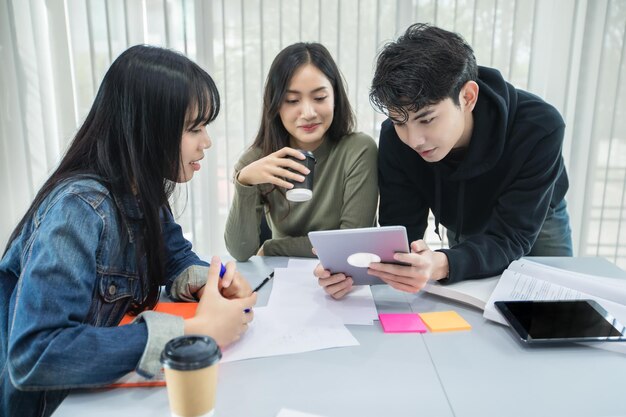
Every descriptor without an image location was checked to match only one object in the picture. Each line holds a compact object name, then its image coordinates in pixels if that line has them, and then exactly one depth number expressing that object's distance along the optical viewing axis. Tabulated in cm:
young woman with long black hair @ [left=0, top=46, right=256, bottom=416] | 67
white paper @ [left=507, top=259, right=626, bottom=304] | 102
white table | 67
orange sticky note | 92
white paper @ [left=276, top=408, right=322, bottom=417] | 65
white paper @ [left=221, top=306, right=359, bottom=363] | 82
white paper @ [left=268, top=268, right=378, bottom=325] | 97
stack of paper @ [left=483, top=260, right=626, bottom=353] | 96
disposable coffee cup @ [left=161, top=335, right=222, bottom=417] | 50
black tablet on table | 84
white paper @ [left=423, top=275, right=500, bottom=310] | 102
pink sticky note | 92
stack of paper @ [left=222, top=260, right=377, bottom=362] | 84
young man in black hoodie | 109
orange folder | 71
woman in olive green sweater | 142
